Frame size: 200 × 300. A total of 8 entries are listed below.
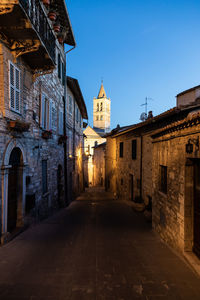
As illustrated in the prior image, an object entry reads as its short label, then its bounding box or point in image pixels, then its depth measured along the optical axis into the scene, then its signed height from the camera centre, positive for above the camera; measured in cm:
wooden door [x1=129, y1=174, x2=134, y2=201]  1440 -254
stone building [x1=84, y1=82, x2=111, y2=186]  7672 +1721
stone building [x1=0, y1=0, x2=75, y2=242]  538 +160
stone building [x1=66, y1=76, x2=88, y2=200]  1528 +198
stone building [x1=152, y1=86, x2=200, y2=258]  455 -86
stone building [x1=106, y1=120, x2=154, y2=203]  1152 -68
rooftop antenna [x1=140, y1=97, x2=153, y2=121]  1666 +347
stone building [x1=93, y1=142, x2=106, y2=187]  2955 -192
